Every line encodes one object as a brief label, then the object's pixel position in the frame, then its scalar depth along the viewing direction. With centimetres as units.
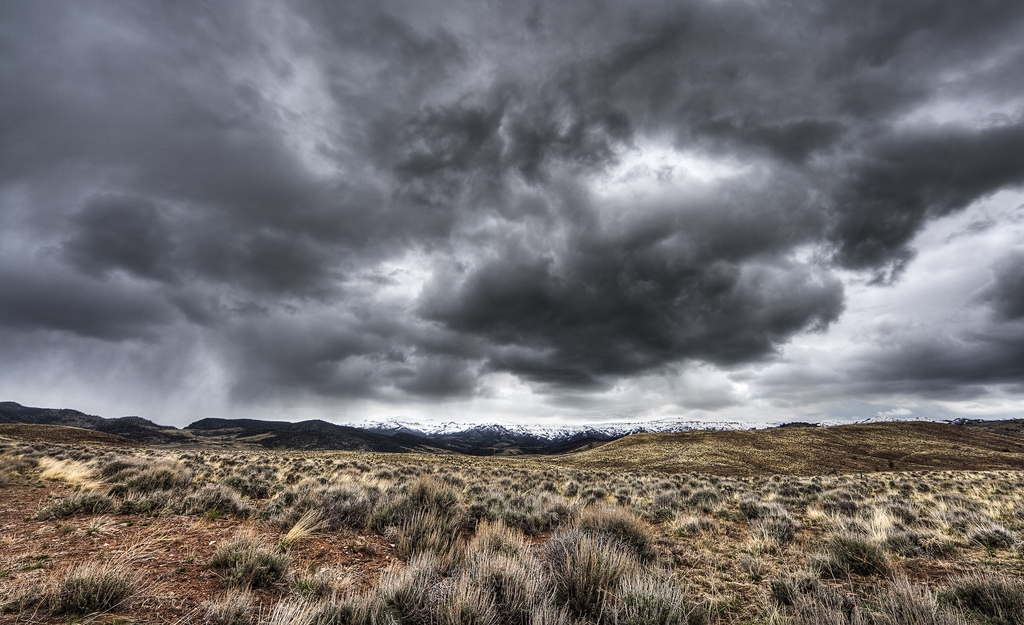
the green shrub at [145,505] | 791
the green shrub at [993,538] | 785
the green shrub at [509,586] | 388
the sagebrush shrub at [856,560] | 637
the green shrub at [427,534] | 659
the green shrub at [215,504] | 827
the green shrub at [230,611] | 381
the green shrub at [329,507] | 774
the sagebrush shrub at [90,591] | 393
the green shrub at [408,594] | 384
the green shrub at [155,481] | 956
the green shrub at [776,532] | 801
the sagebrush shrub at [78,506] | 747
